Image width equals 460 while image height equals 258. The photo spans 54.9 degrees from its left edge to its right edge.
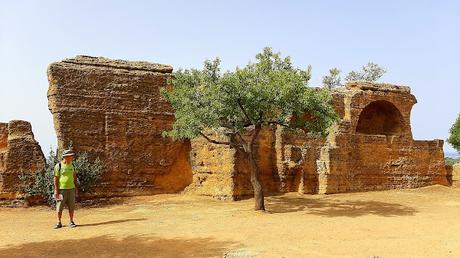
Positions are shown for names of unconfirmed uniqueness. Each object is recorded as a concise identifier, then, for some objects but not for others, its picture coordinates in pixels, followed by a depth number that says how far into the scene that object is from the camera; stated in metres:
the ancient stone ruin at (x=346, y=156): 14.67
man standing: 9.77
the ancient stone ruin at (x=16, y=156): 12.80
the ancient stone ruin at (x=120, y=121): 13.73
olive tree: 11.06
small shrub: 12.82
